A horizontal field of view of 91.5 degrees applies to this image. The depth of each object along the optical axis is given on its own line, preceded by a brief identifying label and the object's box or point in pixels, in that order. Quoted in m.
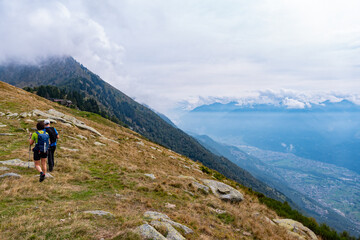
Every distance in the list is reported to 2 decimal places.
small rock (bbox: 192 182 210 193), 16.00
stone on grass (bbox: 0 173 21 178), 10.39
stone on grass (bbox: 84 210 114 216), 7.73
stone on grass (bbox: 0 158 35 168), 12.41
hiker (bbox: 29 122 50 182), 10.97
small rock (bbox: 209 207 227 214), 12.43
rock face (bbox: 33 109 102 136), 26.52
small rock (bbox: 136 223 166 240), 6.21
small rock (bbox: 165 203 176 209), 11.09
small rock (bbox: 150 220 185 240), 6.87
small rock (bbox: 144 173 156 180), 15.98
